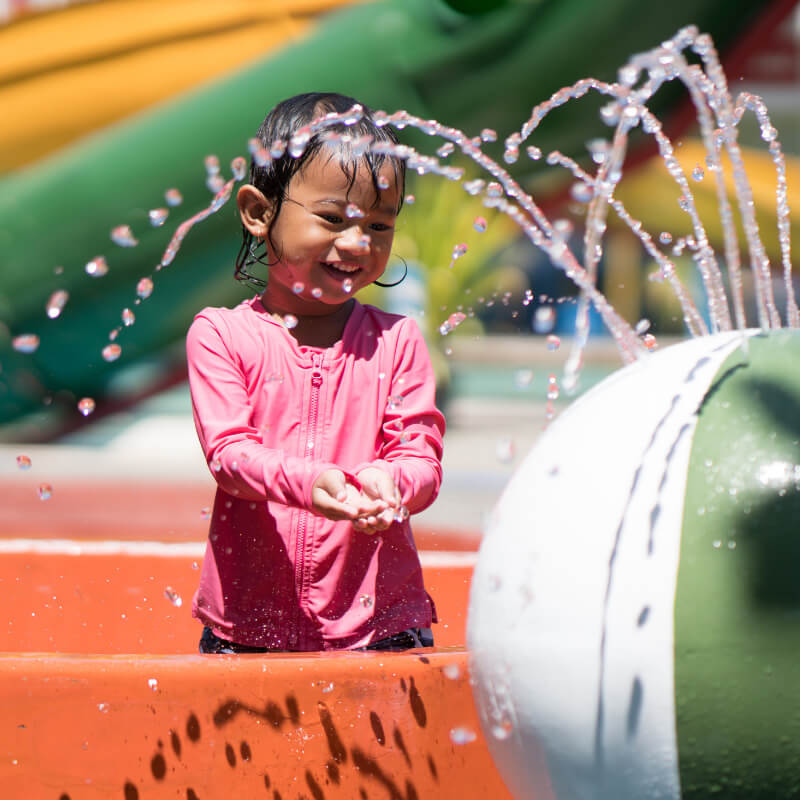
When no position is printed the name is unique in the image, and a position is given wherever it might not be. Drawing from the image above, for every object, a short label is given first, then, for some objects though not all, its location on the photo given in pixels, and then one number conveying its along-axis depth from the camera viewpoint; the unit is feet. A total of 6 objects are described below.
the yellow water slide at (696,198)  85.51
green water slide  55.21
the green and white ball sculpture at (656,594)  9.93
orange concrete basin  11.66
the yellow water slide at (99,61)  64.18
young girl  14.11
